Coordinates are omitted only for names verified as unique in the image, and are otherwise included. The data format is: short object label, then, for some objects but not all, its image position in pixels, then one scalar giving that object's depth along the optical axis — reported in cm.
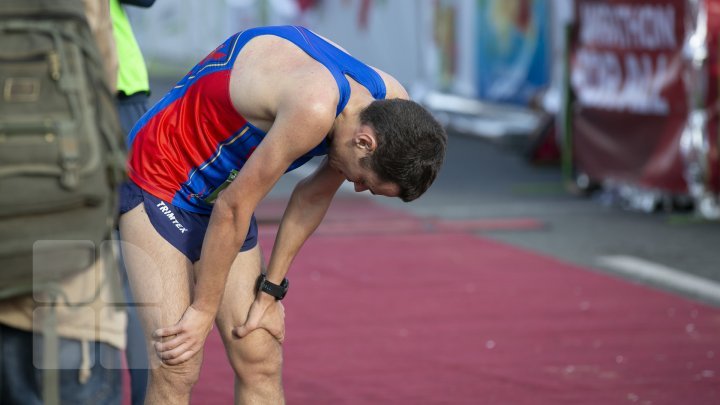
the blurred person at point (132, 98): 866
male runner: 679
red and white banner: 2098
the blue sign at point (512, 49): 3117
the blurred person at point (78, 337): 496
